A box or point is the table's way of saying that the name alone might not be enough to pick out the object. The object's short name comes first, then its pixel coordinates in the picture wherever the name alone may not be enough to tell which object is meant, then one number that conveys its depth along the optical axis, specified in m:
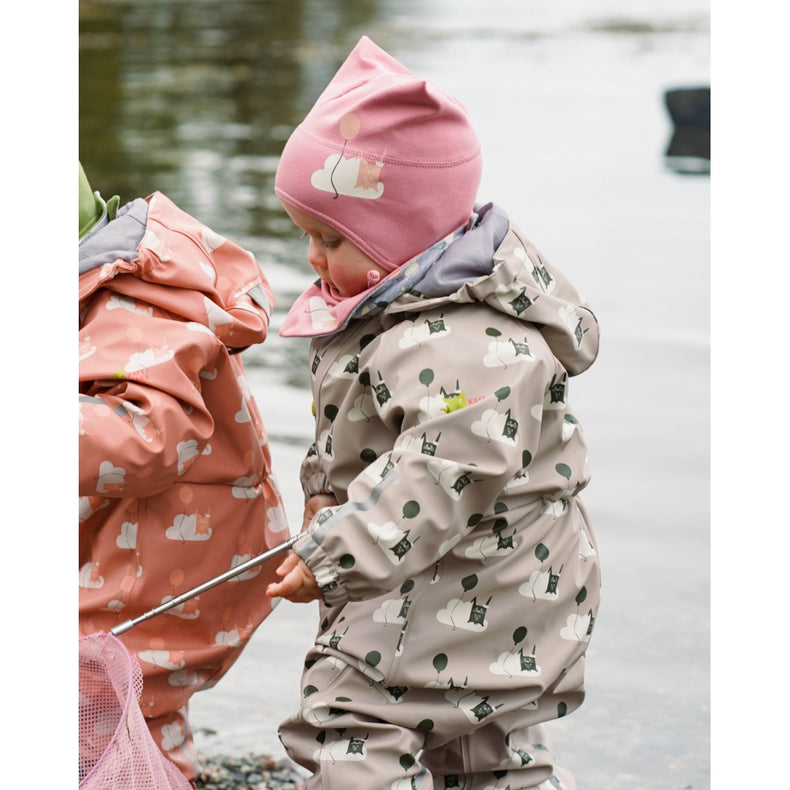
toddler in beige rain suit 4.48
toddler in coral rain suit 4.76
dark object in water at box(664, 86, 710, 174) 19.66
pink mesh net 4.39
